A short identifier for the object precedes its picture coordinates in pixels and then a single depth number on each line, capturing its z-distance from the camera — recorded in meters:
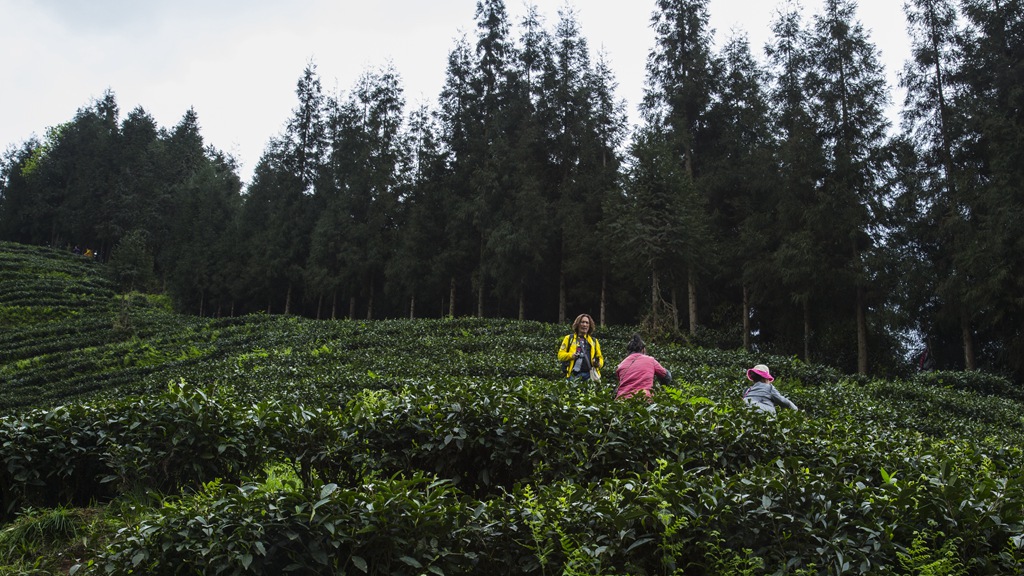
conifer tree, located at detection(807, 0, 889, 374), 21.41
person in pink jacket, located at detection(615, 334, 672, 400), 7.50
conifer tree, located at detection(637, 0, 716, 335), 26.41
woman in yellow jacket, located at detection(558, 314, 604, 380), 8.65
